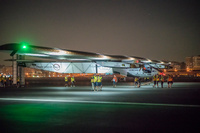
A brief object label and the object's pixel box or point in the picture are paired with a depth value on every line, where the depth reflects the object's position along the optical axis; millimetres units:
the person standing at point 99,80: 26406
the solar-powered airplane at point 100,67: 40656
